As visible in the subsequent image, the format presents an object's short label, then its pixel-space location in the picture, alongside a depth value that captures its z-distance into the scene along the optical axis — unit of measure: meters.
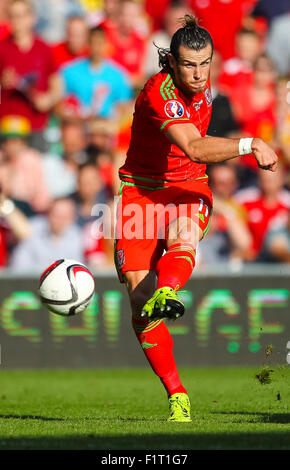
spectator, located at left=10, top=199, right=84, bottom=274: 12.69
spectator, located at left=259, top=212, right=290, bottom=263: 12.80
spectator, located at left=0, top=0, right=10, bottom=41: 15.62
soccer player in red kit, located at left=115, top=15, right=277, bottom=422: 6.81
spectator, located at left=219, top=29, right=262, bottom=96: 14.70
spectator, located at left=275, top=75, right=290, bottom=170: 13.79
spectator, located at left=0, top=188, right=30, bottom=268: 12.89
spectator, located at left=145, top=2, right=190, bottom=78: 15.18
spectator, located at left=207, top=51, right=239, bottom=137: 13.32
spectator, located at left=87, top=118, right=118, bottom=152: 13.95
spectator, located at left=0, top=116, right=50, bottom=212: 13.41
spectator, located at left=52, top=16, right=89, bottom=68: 14.82
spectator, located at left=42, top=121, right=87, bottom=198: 13.65
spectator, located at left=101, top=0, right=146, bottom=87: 15.22
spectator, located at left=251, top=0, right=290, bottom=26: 15.54
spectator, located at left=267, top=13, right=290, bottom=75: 15.31
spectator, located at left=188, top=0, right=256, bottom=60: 15.39
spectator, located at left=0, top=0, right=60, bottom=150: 14.35
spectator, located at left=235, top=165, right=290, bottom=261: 13.09
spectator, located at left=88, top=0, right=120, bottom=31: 15.42
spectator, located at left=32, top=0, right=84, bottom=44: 15.78
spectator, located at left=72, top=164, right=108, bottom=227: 12.97
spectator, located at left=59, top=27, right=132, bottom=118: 14.50
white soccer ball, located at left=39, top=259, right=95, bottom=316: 7.60
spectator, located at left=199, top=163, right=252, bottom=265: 12.85
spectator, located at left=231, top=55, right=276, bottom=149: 14.45
